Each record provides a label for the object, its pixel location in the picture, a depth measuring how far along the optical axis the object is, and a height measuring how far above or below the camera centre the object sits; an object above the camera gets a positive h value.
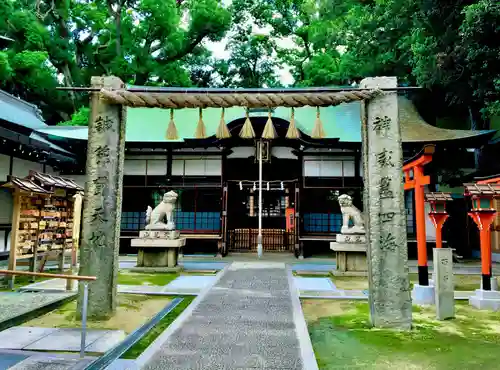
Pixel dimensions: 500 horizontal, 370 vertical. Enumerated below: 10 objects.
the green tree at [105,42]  21.59 +12.37
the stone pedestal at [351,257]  10.10 -1.04
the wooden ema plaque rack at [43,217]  7.52 +0.09
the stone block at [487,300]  6.22 -1.43
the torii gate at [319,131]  5.03 +0.79
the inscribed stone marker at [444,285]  5.55 -1.02
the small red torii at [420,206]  6.92 +0.35
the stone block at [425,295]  6.63 -1.43
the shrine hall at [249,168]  14.34 +2.41
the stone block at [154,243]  10.56 -0.68
